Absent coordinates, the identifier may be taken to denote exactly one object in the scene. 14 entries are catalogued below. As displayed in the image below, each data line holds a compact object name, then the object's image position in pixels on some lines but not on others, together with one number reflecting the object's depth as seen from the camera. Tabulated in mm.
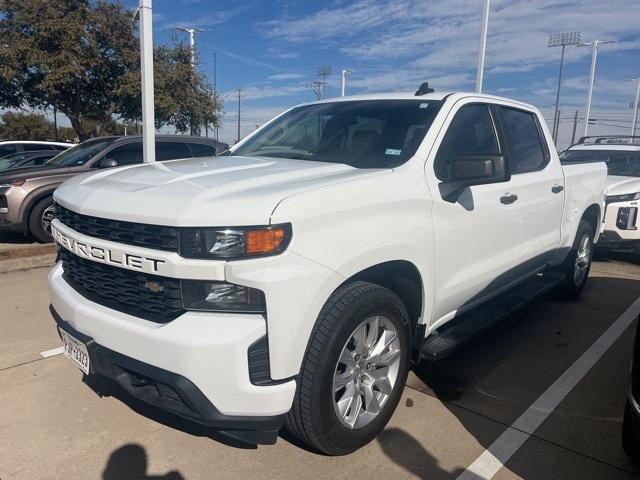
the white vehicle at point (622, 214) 7180
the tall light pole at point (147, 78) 7648
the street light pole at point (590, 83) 32156
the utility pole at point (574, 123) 57544
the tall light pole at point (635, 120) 41844
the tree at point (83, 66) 21438
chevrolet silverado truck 2240
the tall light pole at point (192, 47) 25453
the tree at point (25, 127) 49719
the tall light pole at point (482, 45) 16781
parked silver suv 7805
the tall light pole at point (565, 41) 46044
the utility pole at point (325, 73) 53219
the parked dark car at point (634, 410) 2361
